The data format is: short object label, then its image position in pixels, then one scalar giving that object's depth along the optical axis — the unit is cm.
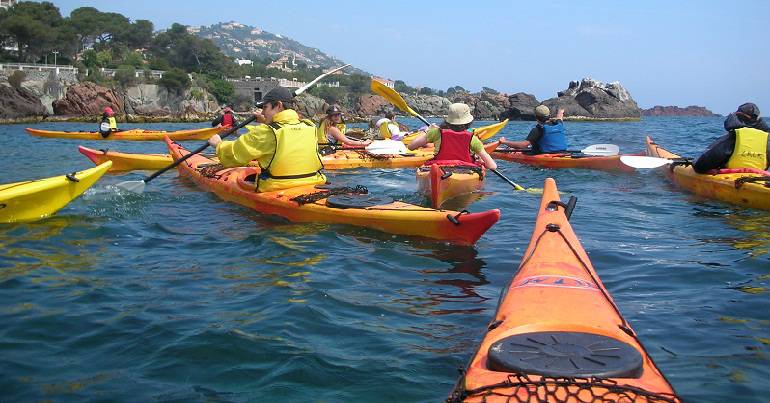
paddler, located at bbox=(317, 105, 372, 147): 1275
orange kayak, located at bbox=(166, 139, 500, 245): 573
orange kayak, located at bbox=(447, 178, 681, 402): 234
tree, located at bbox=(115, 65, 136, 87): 5669
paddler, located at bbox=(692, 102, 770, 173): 830
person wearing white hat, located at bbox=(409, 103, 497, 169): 837
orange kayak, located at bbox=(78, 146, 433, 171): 1198
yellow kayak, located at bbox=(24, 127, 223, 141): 1880
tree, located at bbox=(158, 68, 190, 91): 5916
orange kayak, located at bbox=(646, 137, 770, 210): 777
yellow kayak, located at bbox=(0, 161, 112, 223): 674
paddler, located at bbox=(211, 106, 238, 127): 1820
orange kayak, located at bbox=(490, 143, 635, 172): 1238
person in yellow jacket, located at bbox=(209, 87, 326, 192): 700
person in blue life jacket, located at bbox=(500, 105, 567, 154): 1309
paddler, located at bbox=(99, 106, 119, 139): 1916
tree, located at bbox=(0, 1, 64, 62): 5747
